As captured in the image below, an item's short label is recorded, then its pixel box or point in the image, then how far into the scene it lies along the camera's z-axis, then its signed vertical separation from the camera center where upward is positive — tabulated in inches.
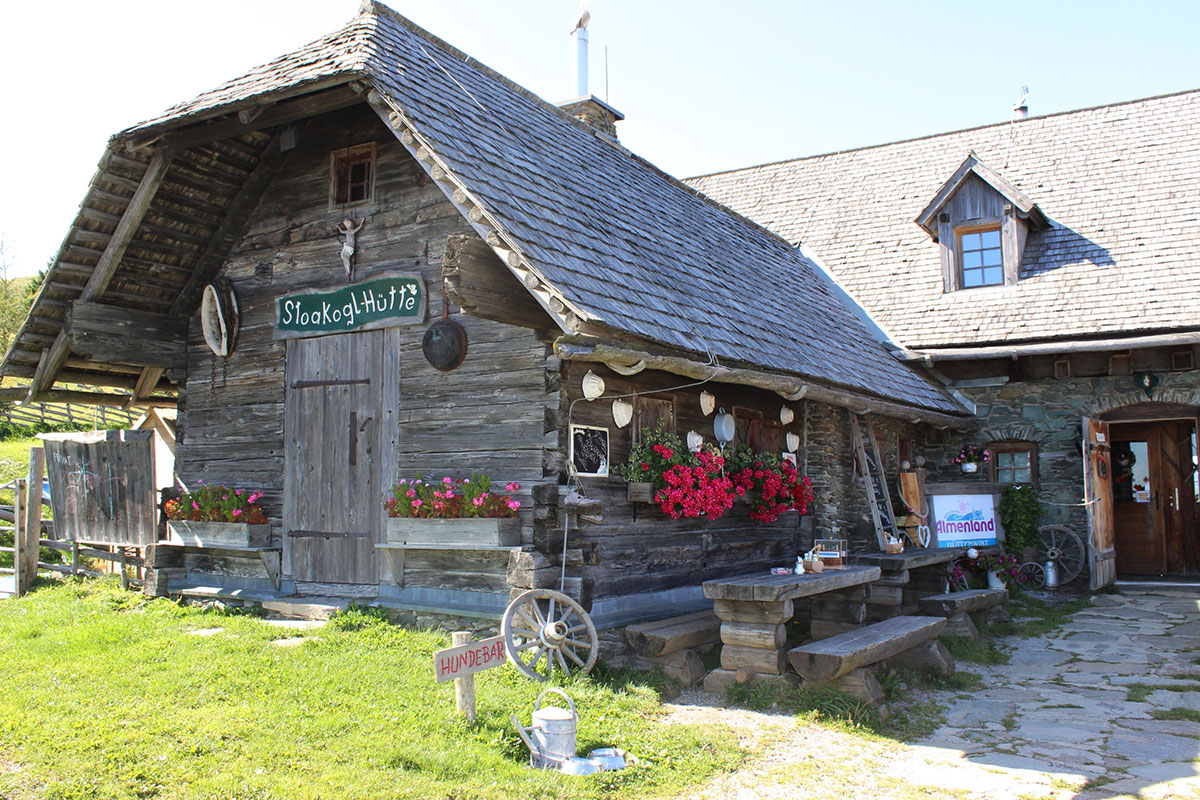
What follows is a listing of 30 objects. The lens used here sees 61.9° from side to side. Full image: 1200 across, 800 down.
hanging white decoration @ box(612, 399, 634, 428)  327.0 +22.8
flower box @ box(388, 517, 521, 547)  294.4 -14.2
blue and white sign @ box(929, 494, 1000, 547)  483.2 -21.5
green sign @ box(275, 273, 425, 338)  341.1 +63.2
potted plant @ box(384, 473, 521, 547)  295.7 -8.9
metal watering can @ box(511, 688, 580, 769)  205.9 -52.4
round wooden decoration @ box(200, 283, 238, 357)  383.6 +64.9
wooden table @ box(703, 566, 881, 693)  273.0 -39.7
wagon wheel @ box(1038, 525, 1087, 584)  523.2 -39.1
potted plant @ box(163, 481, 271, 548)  355.9 -10.7
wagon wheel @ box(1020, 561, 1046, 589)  523.5 -51.9
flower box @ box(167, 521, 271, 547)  354.0 -16.6
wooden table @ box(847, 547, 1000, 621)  378.6 -40.4
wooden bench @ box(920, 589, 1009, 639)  370.0 -49.2
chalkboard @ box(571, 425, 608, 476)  313.1 +10.3
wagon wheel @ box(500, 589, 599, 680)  268.2 -41.5
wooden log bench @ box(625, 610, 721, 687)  285.9 -48.2
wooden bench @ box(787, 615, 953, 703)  261.9 -48.2
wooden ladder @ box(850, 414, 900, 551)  440.5 +1.1
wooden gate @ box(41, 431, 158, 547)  379.9 +1.3
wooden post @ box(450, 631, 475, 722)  220.8 -46.6
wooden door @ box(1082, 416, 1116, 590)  514.9 -14.3
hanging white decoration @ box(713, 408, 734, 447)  372.2 +19.7
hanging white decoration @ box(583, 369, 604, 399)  307.9 +29.6
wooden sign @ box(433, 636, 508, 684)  206.1 -37.2
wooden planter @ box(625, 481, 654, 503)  318.7 -3.2
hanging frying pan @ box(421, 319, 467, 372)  324.2 +45.0
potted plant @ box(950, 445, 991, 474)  554.9 +10.9
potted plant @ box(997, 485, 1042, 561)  521.7 -23.3
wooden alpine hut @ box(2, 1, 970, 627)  303.7 +52.0
